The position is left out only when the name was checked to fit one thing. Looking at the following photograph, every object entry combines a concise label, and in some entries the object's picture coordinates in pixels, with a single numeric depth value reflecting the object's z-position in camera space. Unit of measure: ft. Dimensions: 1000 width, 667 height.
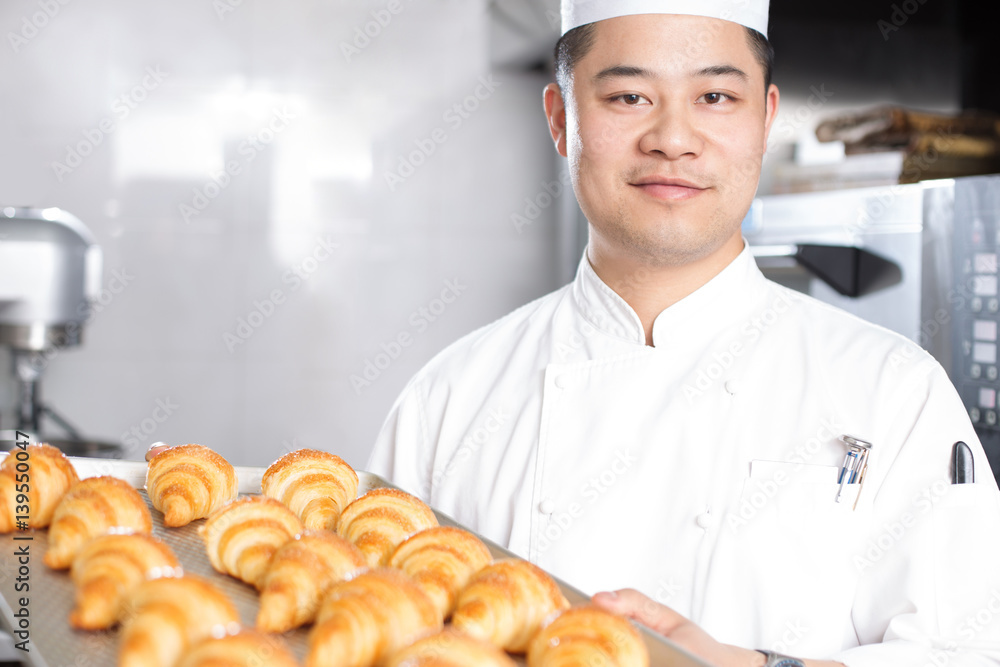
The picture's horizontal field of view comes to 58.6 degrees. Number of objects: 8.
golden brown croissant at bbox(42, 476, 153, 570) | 2.43
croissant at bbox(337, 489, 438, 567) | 2.48
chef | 3.23
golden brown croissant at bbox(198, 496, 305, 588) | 2.38
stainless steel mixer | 6.89
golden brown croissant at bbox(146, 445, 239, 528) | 2.84
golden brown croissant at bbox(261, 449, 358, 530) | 2.88
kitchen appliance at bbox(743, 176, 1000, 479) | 4.95
